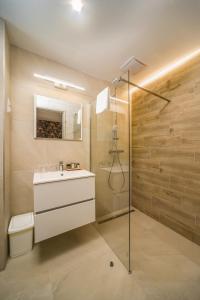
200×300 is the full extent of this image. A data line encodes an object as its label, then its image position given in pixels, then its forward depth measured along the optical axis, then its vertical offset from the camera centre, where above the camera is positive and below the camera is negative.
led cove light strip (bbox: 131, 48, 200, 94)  1.62 +1.20
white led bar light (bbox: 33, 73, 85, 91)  1.72 +0.97
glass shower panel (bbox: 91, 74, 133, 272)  1.91 -0.19
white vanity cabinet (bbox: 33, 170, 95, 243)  1.26 -0.59
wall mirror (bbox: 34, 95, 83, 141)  1.69 +0.42
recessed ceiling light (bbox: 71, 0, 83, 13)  1.06 +1.23
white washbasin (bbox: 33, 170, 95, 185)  1.33 -0.33
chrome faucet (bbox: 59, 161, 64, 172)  1.81 -0.26
